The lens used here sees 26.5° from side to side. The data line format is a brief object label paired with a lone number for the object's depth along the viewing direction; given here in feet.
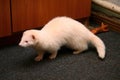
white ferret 5.97
